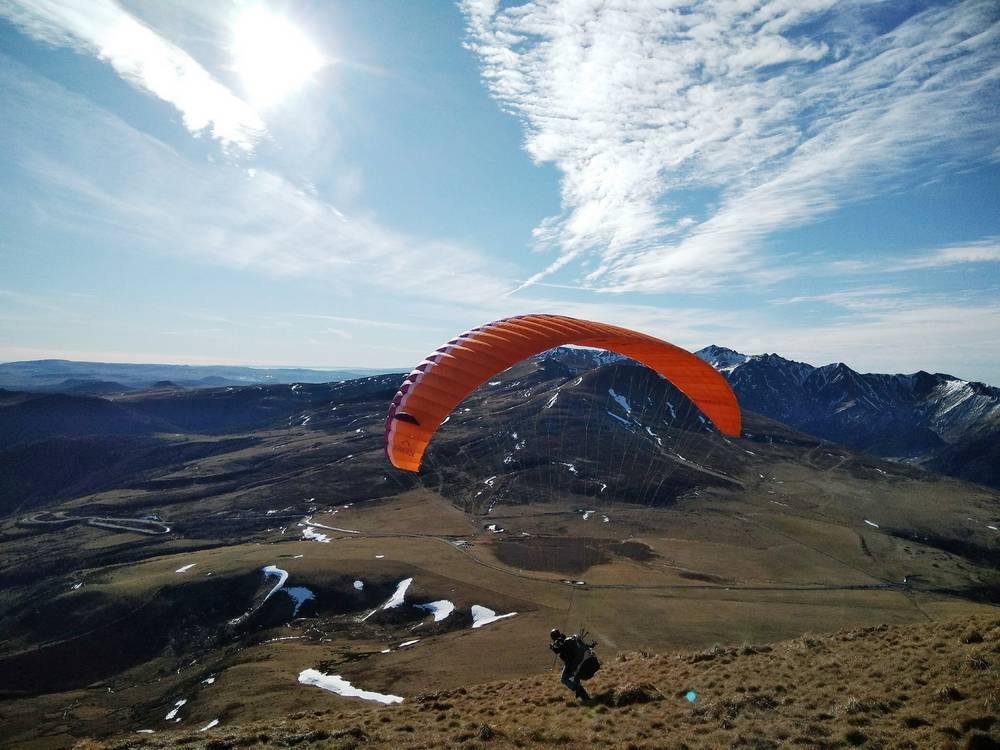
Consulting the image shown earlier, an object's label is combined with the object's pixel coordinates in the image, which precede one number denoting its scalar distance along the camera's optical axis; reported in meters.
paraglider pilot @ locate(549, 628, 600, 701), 13.20
